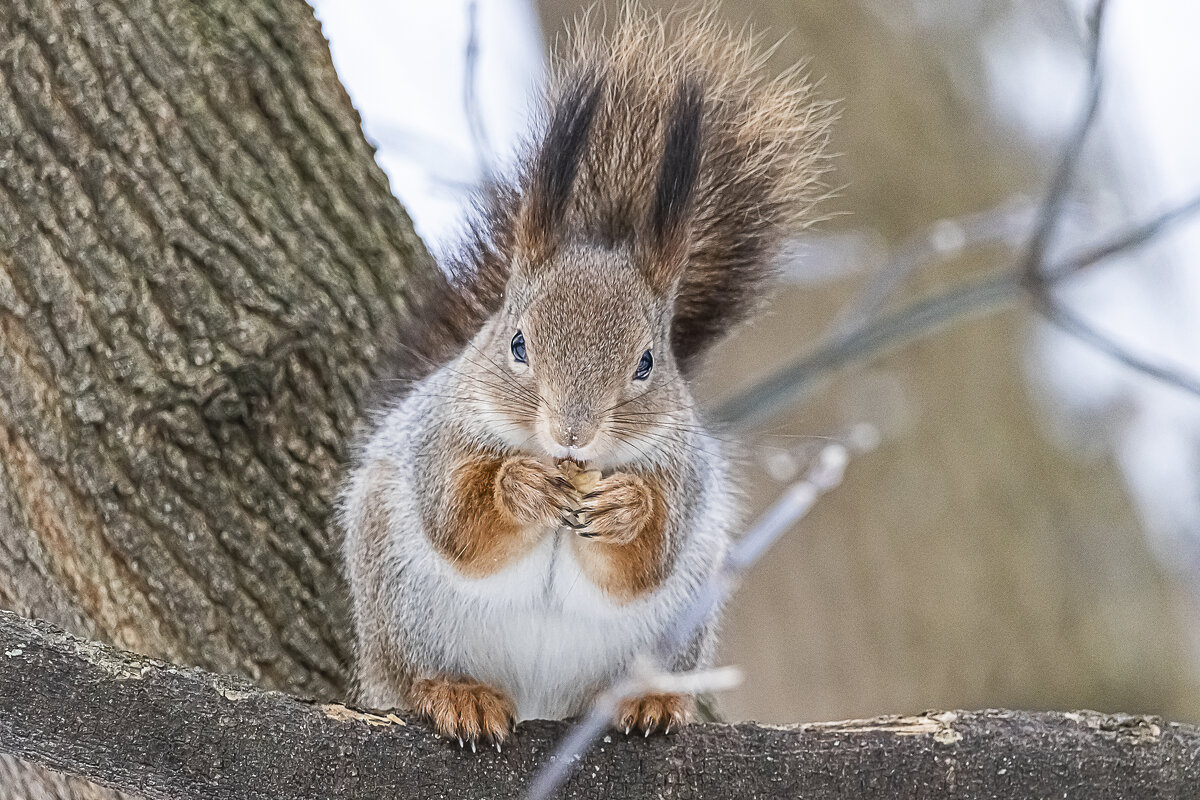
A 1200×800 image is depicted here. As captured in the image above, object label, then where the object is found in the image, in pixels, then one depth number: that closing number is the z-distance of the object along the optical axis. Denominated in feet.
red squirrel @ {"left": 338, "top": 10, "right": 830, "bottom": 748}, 13.97
